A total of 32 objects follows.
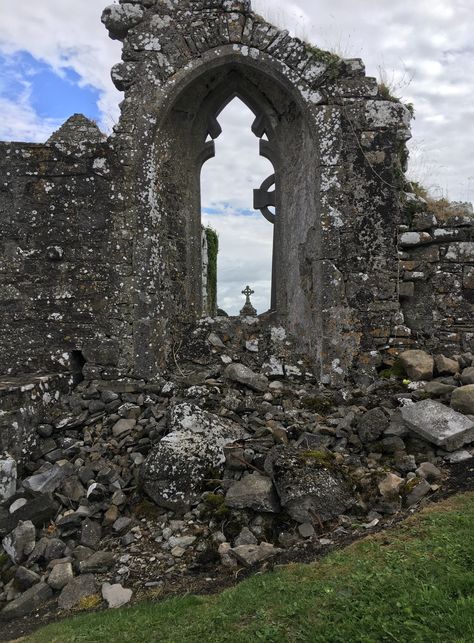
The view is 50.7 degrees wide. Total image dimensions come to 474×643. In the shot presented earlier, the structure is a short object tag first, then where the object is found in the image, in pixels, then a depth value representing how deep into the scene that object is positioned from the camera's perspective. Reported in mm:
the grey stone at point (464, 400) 4535
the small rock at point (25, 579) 3498
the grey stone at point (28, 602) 3287
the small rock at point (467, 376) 4981
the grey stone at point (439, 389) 4910
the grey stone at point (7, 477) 4301
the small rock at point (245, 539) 3520
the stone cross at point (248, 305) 9344
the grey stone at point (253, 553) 3327
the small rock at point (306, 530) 3498
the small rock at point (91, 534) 3768
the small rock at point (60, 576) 3430
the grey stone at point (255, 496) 3689
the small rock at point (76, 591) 3248
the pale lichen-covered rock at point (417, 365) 5266
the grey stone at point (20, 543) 3730
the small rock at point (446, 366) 5258
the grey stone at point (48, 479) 4285
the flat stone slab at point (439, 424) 4176
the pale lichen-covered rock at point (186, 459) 4047
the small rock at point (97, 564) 3494
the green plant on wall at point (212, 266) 8672
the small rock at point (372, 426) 4469
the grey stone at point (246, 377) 5484
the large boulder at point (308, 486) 3639
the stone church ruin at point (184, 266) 5250
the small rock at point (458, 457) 4102
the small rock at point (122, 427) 4934
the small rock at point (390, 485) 3781
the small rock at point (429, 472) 3916
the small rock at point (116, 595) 3160
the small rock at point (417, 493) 3695
